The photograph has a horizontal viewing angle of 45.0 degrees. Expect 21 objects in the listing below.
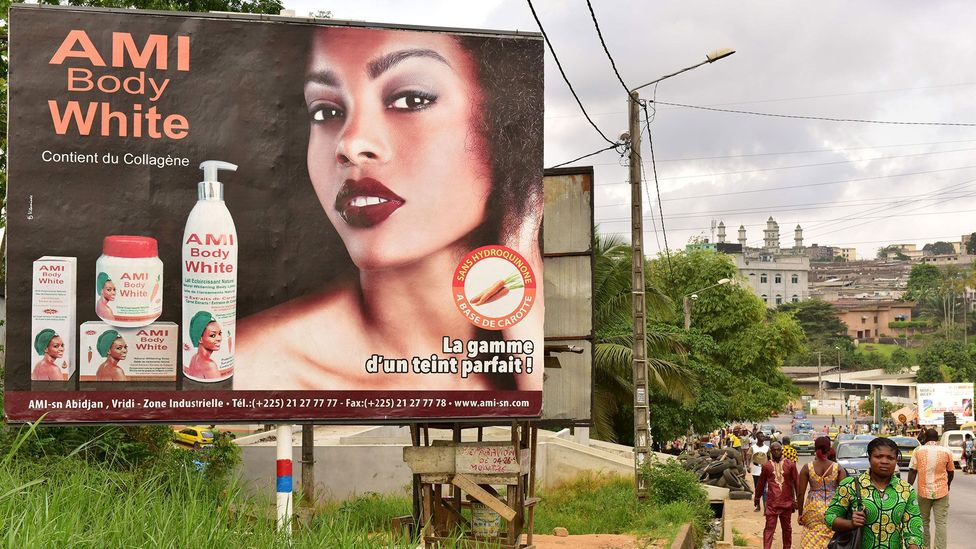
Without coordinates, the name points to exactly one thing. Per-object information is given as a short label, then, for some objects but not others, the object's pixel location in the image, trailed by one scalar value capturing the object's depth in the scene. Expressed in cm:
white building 18950
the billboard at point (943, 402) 5659
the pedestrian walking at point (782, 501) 1363
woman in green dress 712
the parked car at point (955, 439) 4065
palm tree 3050
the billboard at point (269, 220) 1030
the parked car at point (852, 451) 2523
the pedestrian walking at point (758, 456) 1975
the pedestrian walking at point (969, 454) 3709
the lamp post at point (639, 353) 1861
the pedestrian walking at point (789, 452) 1421
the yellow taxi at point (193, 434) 2907
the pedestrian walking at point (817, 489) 1078
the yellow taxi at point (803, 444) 5341
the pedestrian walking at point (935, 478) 1249
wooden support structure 1162
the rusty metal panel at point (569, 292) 1305
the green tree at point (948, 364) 9538
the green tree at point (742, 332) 5466
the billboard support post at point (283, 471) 1015
